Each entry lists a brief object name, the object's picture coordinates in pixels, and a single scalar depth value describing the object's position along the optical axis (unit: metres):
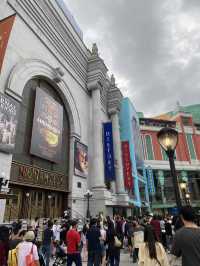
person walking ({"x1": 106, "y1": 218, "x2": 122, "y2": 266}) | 6.79
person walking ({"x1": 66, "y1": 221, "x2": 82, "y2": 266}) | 6.34
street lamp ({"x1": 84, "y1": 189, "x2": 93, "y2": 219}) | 17.31
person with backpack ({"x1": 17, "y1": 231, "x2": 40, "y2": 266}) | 3.84
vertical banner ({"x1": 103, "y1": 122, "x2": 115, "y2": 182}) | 22.72
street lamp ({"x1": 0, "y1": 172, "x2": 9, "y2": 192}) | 10.32
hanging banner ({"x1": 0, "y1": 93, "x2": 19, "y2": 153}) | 11.61
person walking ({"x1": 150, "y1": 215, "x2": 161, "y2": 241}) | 9.14
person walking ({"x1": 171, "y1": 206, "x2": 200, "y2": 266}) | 2.64
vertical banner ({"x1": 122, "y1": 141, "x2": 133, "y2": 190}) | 26.47
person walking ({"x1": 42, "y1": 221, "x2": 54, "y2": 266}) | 8.08
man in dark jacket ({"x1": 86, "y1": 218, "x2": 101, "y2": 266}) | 6.72
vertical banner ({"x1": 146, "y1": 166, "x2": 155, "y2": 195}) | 39.08
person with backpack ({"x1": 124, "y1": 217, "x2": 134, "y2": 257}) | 10.72
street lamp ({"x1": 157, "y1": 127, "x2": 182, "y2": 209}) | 5.73
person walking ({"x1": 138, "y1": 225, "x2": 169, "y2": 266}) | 3.54
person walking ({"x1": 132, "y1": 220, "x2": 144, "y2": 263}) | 8.23
